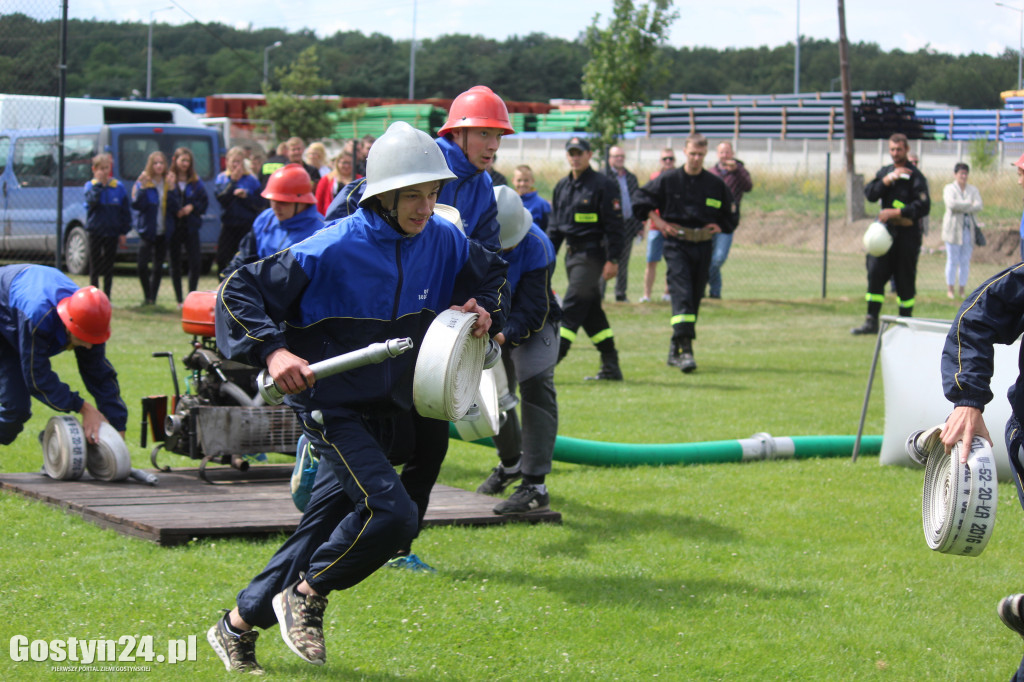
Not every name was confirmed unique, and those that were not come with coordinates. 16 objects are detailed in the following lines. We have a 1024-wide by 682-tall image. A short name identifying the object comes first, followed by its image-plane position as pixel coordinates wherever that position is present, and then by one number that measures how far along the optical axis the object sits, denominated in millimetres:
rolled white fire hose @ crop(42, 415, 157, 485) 13163
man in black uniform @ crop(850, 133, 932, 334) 27358
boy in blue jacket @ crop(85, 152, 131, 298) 29860
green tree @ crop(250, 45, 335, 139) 88928
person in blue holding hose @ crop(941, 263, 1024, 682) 7435
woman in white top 37973
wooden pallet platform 11359
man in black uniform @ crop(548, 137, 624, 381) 21474
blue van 34546
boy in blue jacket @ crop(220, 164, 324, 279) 14149
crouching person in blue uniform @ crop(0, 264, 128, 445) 12420
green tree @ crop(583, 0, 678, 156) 40370
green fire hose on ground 15067
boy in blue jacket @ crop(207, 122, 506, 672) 7856
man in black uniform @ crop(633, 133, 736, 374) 23203
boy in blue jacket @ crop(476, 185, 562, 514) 12087
